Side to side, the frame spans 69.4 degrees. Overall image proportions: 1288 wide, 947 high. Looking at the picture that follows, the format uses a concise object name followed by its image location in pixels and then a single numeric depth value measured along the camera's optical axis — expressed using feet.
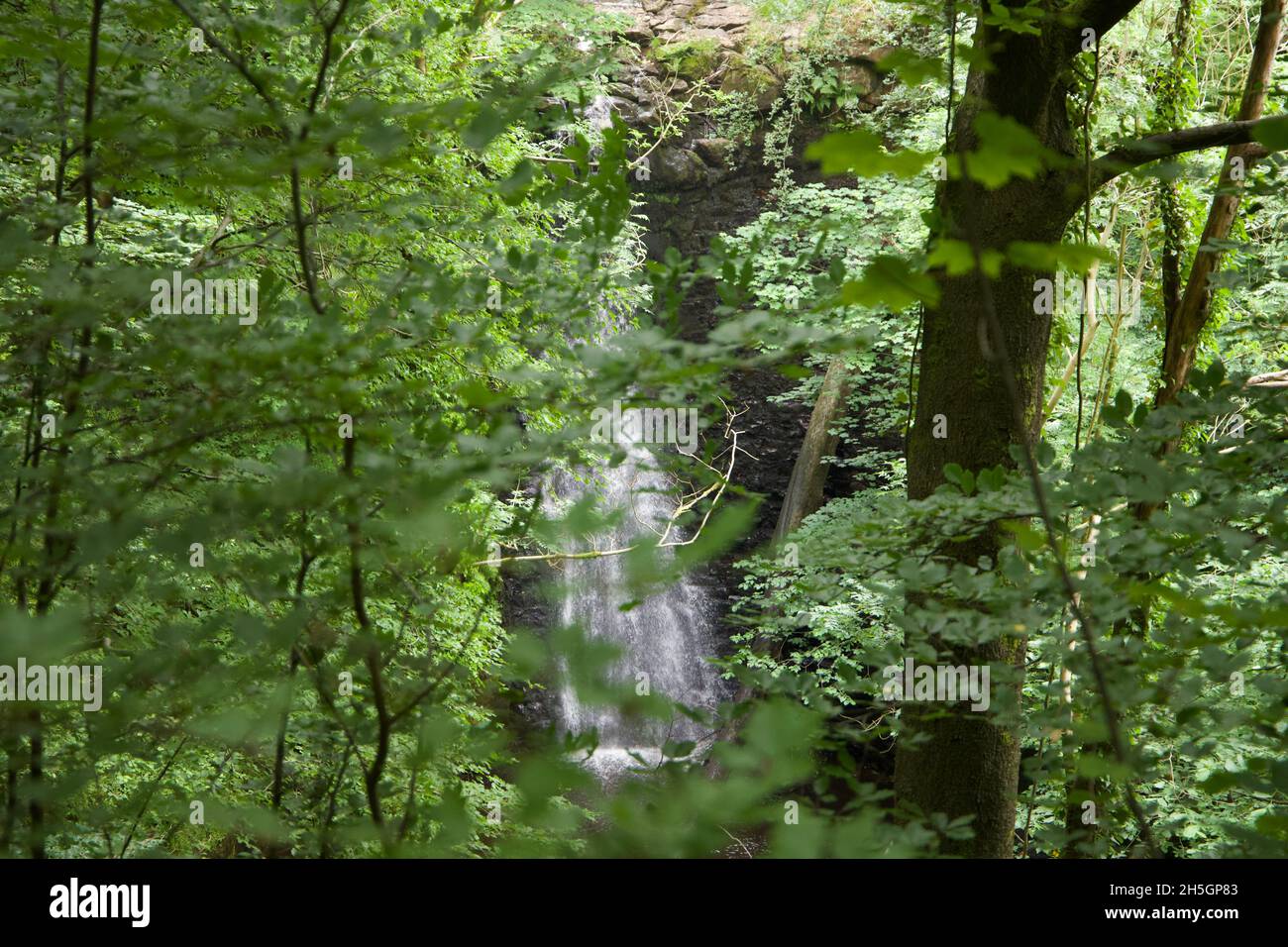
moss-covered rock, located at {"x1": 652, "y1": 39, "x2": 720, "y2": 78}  41.19
